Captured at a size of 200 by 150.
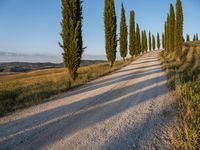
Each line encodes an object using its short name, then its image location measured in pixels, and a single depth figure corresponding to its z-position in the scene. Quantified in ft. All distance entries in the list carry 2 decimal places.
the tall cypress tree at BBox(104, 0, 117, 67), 95.05
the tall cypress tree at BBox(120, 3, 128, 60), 127.85
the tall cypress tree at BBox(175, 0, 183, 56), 115.24
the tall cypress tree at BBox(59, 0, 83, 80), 53.11
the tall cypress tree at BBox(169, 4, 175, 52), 142.92
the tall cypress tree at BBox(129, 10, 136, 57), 157.74
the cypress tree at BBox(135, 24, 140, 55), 192.89
